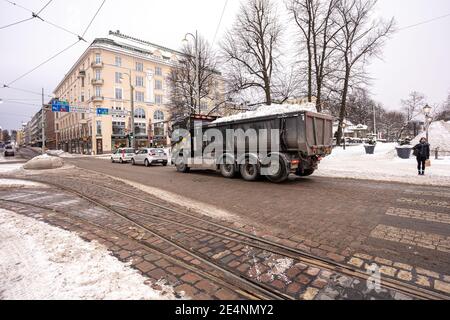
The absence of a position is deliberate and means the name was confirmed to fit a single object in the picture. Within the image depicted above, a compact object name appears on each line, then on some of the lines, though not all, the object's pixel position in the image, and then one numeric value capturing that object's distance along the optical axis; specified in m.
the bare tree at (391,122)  67.38
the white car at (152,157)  19.53
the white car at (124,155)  24.58
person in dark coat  10.63
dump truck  9.38
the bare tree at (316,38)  21.64
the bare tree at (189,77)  29.48
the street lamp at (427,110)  17.32
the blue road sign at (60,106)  24.77
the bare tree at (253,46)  23.14
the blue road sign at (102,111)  28.51
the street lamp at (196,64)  28.56
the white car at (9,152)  38.95
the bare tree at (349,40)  22.14
